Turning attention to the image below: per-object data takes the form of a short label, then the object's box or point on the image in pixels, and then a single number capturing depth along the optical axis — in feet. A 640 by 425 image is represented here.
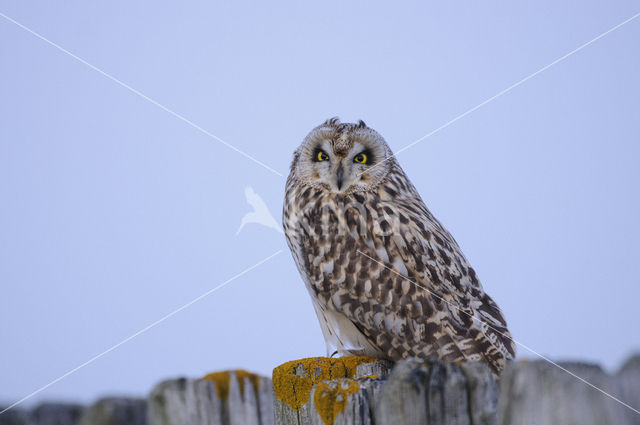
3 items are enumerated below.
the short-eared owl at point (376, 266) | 35.36
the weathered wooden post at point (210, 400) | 28.96
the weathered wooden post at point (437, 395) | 29.83
